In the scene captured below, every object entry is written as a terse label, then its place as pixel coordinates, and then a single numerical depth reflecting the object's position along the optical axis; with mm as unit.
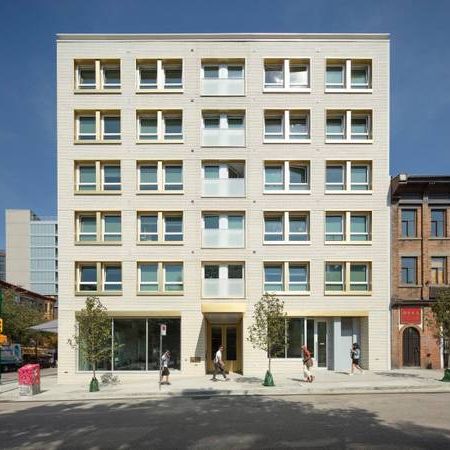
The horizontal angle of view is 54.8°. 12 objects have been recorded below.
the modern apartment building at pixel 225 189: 24609
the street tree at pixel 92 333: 20047
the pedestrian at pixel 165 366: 20703
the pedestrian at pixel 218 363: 21644
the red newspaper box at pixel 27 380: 19031
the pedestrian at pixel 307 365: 20719
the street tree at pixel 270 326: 20062
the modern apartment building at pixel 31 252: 105812
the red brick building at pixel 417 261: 25250
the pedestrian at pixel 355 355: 22734
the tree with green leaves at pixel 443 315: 21125
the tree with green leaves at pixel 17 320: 40938
